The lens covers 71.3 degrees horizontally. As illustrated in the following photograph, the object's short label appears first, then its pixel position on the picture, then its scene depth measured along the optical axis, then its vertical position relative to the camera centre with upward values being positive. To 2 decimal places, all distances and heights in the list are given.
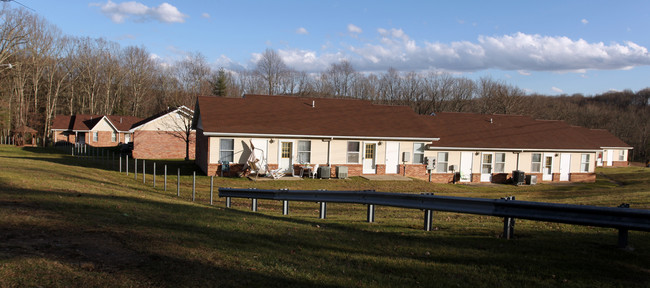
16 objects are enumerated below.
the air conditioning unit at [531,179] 30.89 -3.10
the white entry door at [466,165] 30.75 -2.30
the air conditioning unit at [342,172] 26.67 -2.68
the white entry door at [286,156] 26.97 -1.90
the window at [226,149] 25.86 -1.55
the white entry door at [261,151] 26.31 -1.61
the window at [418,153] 29.64 -1.54
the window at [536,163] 32.31 -2.07
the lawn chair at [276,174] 25.47 -2.82
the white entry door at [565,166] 33.34 -2.28
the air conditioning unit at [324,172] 26.41 -2.69
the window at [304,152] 27.42 -1.62
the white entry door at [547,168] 32.62 -2.43
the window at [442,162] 30.45 -2.13
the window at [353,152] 28.33 -1.56
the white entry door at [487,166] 31.16 -2.34
